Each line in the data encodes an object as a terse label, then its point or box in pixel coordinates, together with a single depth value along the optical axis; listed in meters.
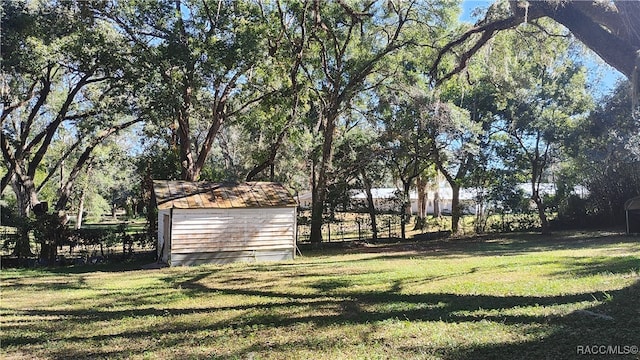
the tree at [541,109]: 21.09
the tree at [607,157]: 19.83
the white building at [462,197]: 23.48
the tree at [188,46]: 15.05
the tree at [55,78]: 13.53
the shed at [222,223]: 14.27
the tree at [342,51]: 17.48
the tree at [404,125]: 19.41
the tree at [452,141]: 19.53
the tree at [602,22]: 5.12
